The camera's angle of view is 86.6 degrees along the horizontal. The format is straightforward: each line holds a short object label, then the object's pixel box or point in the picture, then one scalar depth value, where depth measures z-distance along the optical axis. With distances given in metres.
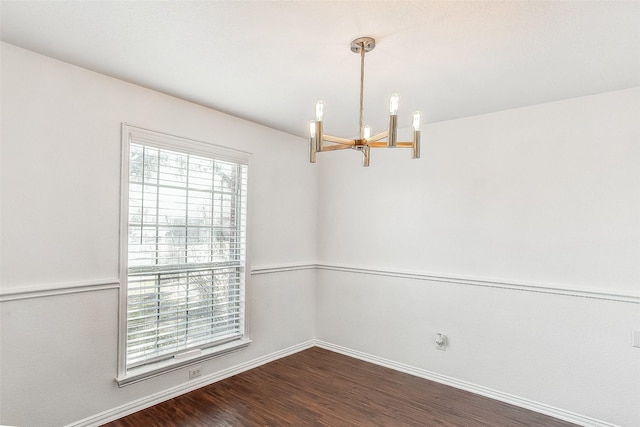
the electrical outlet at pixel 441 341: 3.38
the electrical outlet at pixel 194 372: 3.10
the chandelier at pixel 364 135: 1.76
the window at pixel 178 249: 2.74
